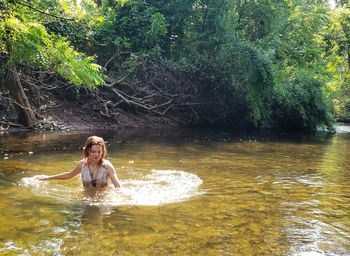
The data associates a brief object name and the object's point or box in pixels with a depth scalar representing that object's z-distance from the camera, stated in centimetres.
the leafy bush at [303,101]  2217
